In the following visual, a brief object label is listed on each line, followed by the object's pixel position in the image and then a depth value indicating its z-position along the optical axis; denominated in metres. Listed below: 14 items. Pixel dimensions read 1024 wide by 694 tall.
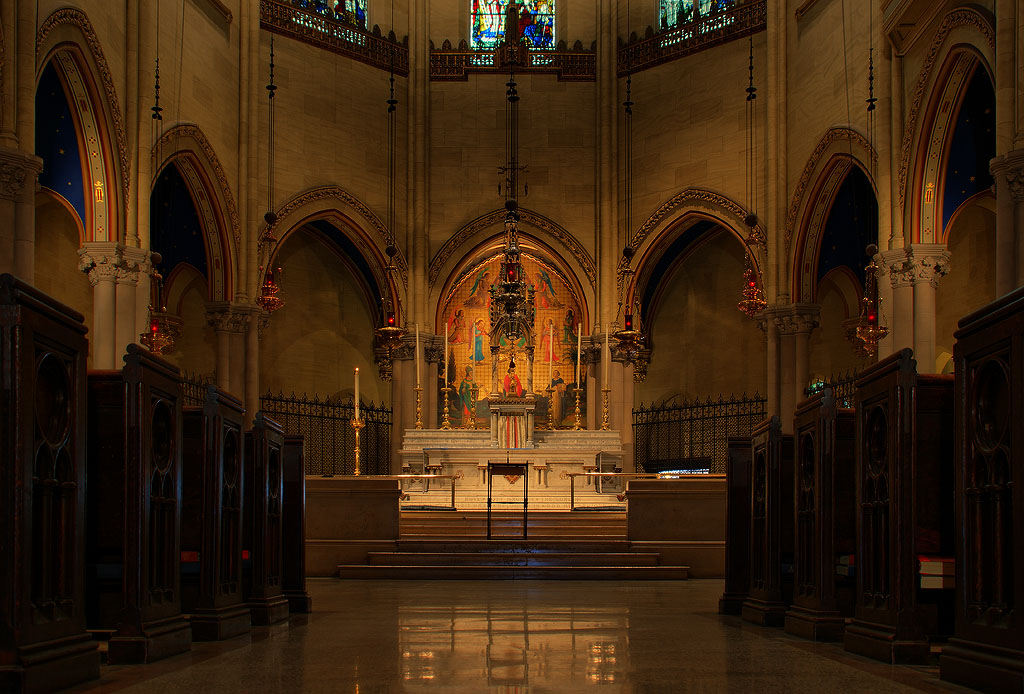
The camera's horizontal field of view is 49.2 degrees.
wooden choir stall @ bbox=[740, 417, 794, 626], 6.77
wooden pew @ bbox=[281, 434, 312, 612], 7.62
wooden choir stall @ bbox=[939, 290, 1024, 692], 3.99
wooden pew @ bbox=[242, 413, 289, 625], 6.79
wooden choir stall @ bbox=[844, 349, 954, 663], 4.88
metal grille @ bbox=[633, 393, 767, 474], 21.03
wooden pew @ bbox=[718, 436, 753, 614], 7.59
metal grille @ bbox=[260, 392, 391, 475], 21.06
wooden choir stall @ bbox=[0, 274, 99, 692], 3.84
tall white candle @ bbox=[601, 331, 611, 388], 20.59
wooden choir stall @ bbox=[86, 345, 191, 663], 4.91
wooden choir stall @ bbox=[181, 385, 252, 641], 5.88
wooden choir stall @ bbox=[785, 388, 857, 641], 5.81
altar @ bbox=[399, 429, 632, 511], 17.23
